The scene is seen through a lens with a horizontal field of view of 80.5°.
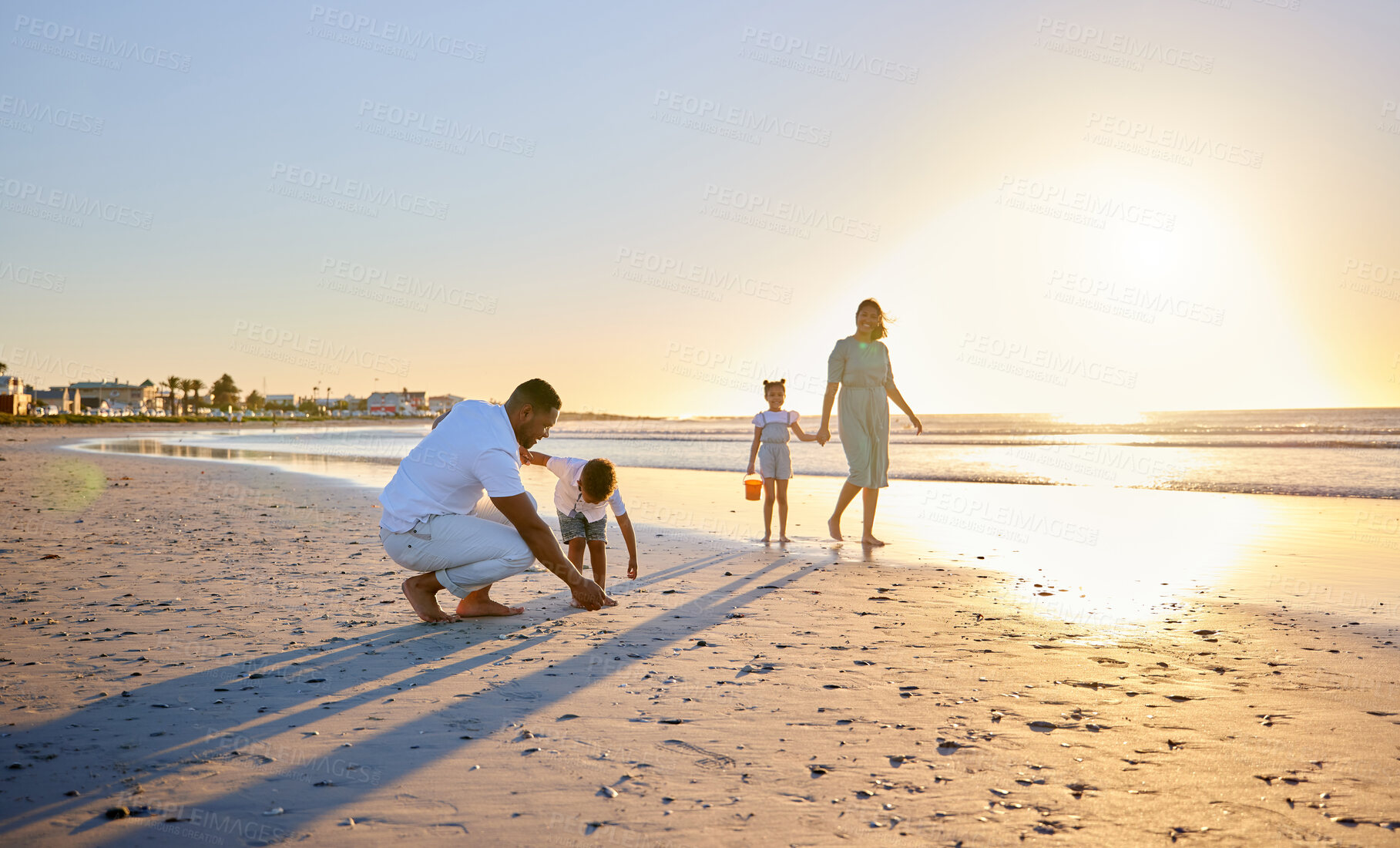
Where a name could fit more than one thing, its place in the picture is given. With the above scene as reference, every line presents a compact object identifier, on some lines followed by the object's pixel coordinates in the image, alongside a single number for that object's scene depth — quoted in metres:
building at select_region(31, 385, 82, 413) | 126.56
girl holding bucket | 8.14
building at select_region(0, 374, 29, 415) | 98.44
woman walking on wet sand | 7.86
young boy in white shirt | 5.25
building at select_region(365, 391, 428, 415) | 188.12
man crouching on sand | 4.14
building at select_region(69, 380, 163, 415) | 151.88
